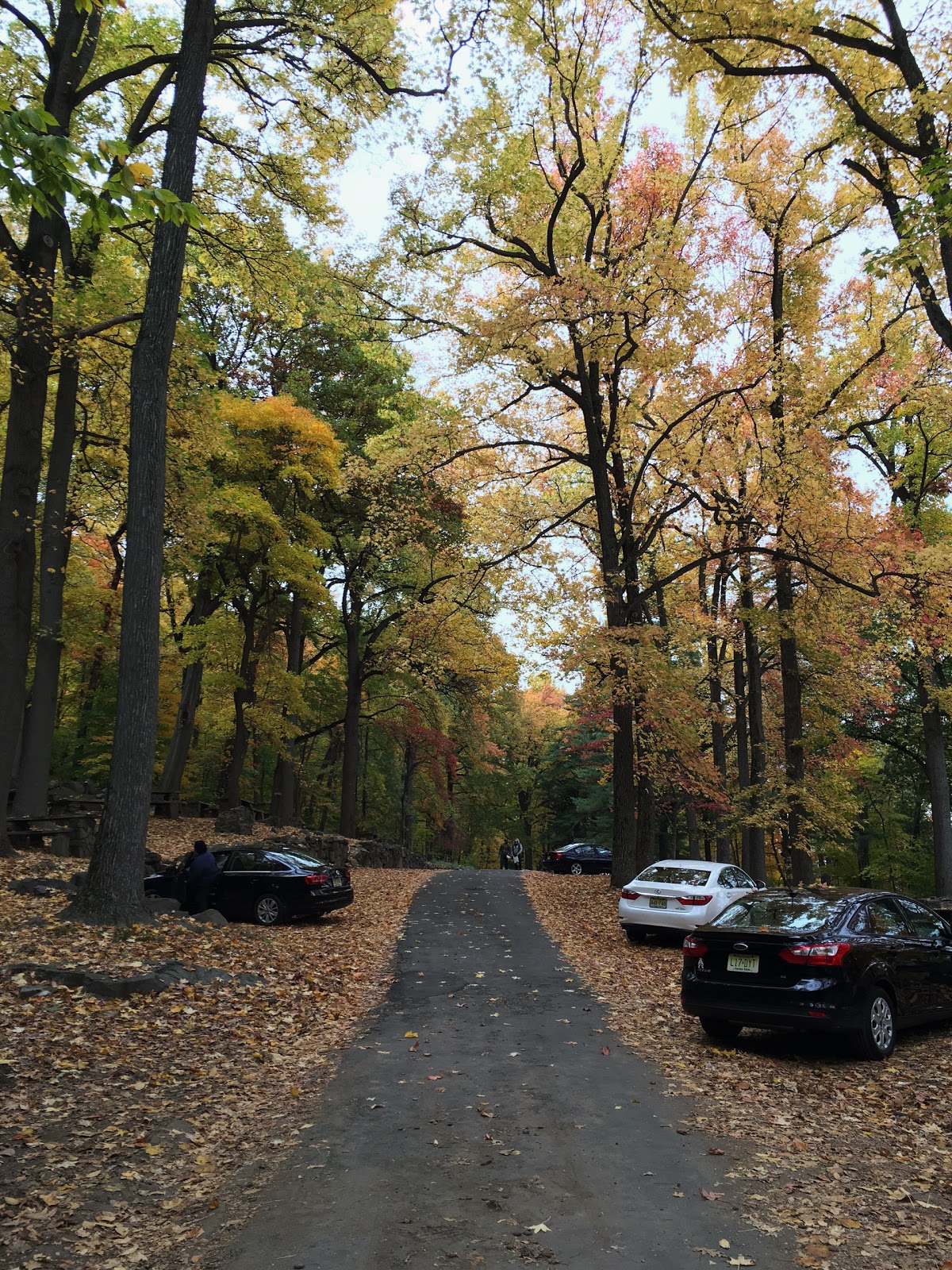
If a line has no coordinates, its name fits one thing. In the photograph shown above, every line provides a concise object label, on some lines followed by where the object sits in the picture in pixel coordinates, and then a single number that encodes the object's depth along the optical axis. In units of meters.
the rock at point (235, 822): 22.73
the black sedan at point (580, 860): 32.78
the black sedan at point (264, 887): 13.97
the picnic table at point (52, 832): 15.12
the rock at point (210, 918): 11.30
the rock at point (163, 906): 10.85
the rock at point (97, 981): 7.62
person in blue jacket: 12.60
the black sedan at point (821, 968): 6.82
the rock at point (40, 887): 11.21
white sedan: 12.71
